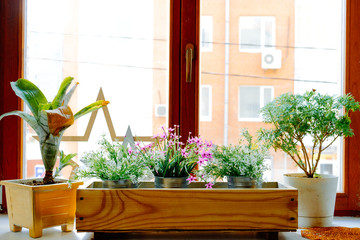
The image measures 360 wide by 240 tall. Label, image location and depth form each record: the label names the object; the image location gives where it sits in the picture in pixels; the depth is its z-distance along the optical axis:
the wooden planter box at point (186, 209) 1.36
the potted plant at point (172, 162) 1.47
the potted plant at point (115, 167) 1.44
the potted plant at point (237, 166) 1.48
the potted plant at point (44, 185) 1.43
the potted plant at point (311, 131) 1.58
